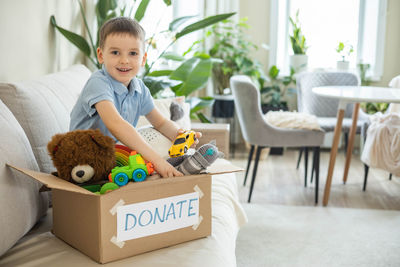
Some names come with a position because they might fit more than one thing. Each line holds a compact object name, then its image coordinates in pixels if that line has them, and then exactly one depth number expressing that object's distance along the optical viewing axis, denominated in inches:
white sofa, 44.8
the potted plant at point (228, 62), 165.9
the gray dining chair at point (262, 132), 114.2
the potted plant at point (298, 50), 172.9
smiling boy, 53.2
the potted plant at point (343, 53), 172.4
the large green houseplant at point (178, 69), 103.7
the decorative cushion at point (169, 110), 83.1
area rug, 86.2
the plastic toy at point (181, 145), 52.6
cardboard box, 43.5
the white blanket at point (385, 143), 110.9
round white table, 105.8
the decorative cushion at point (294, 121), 116.5
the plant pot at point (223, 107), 170.7
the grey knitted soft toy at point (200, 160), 48.6
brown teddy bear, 45.8
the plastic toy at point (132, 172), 44.4
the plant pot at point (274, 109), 169.8
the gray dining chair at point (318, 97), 150.6
